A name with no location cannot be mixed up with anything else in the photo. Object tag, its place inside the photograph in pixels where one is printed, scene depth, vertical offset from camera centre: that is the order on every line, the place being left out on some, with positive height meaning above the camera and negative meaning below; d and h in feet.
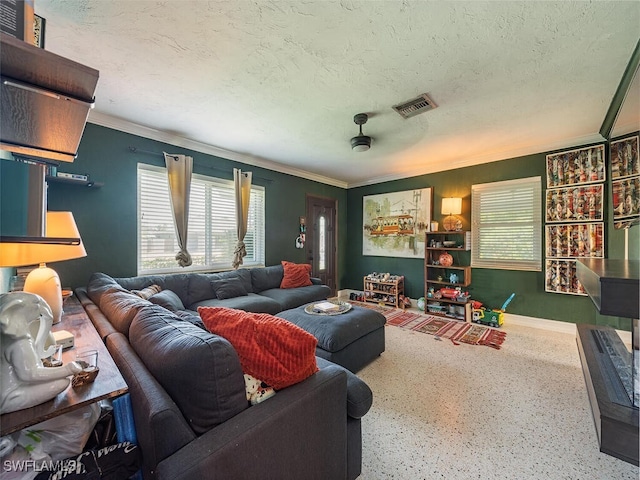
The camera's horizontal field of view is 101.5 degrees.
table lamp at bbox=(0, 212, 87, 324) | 4.25 -0.31
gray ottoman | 7.34 -2.71
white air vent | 8.00 +4.40
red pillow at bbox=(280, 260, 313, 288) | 13.71 -1.80
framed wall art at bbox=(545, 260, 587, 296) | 11.11 -1.44
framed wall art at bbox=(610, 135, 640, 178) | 6.63 +2.52
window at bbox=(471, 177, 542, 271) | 12.30 +0.97
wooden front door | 17.49 +0.28
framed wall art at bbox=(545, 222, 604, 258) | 10.62 +0.21
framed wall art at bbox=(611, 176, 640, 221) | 6.47 +1.28
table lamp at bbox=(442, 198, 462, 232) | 13.84 +1.69
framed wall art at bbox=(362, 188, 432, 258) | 15.97 +1.36
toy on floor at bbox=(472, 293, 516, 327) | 12.30 -3.43
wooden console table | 2.30 -1.60
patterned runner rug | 10.68 -3.91
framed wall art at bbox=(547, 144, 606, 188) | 10.66 +3.33
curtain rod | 10.12 +3.56
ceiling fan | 9.24 +3.85
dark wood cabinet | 2.19 +1.38
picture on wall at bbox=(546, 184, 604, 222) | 10.71 +1.77
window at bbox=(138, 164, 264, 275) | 10.64 +0.74
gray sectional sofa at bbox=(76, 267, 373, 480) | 2.71 -2.13
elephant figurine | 2.36 -1.14
